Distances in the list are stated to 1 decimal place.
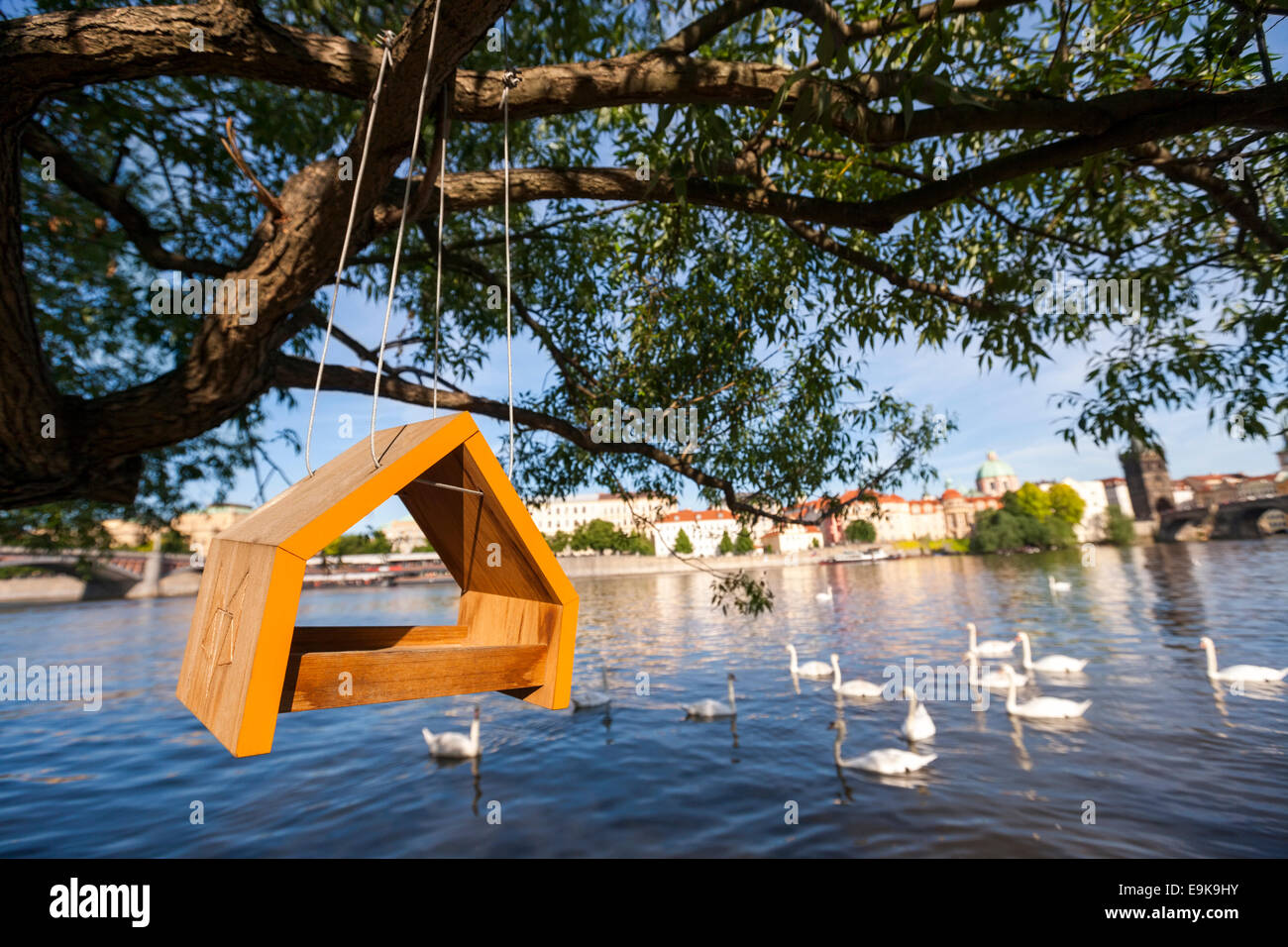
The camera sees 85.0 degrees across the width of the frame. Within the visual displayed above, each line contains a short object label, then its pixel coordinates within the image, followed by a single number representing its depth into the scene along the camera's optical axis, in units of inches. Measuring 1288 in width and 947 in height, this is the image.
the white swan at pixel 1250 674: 547.8
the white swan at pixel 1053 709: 484.4
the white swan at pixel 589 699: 581.6
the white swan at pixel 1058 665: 639.8
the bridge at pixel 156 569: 1952.5
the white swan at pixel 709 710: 529.0
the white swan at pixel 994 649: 716.0
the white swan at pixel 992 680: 562.6
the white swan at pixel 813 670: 659.4
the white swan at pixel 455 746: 458.6
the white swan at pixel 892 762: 383.9
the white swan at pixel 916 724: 437.7
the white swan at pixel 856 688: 574.6
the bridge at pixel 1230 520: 2417.6
